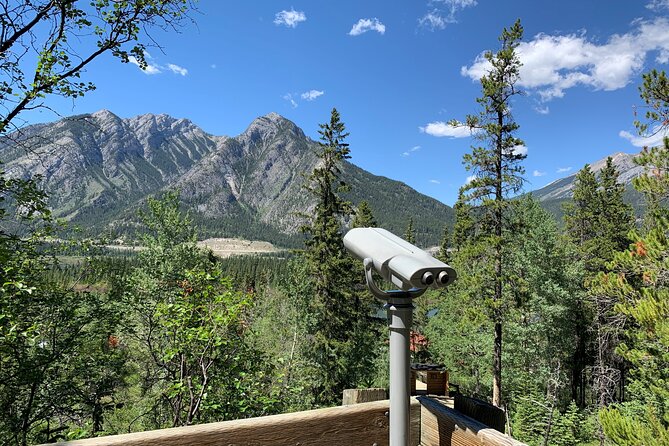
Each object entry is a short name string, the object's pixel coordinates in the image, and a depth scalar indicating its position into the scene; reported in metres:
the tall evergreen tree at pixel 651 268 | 6.00
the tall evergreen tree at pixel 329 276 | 16.72
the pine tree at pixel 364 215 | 21.85
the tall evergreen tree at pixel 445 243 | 32.06
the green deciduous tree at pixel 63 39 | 3.48
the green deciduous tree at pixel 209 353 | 3.66
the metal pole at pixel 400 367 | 1.15
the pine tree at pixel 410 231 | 31.55
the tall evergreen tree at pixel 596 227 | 19.33
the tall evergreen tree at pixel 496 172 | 11.63
